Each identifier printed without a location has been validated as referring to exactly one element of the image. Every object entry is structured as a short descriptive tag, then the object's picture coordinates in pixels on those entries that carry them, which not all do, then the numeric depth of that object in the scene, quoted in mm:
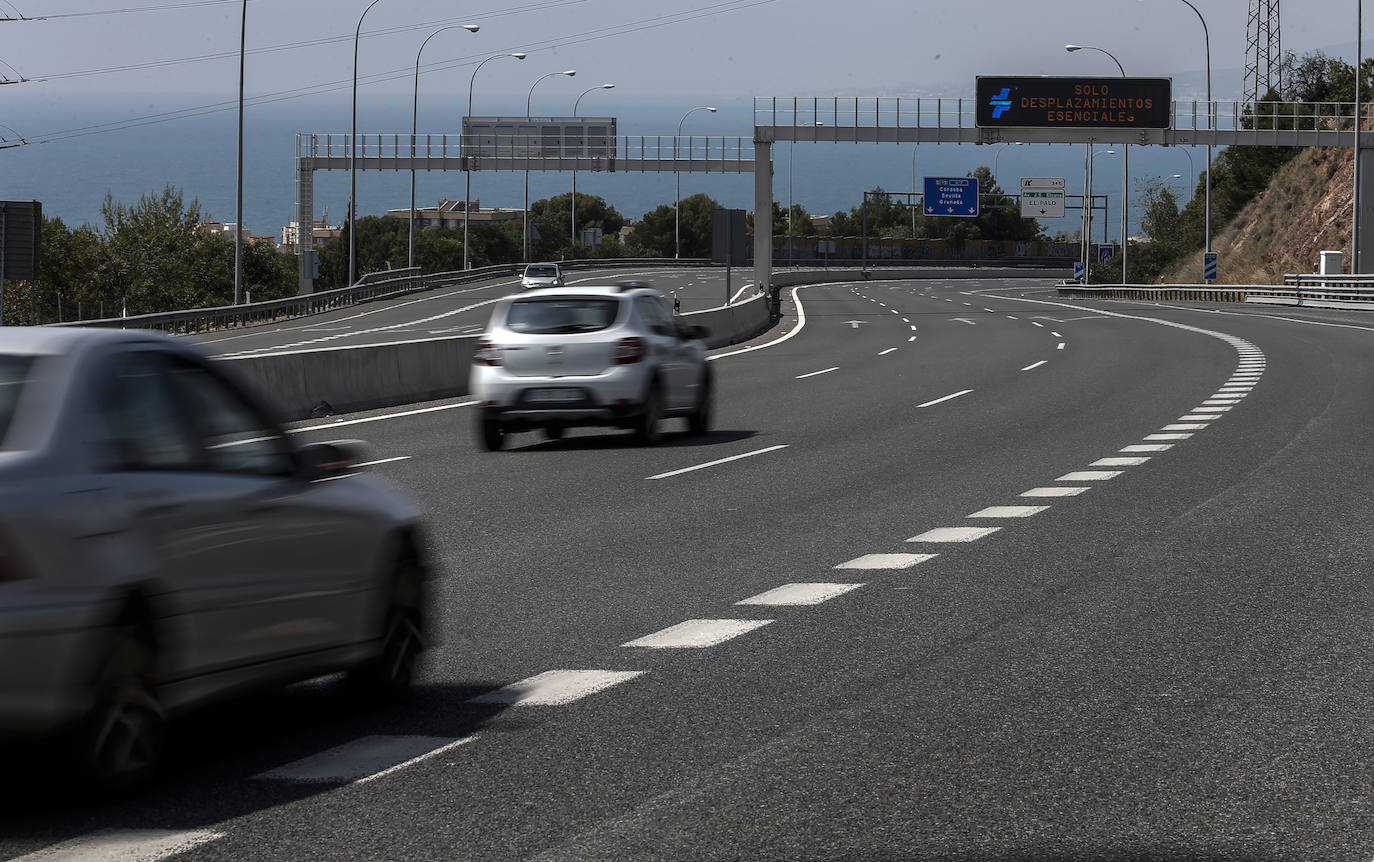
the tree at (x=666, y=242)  193875
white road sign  123188
